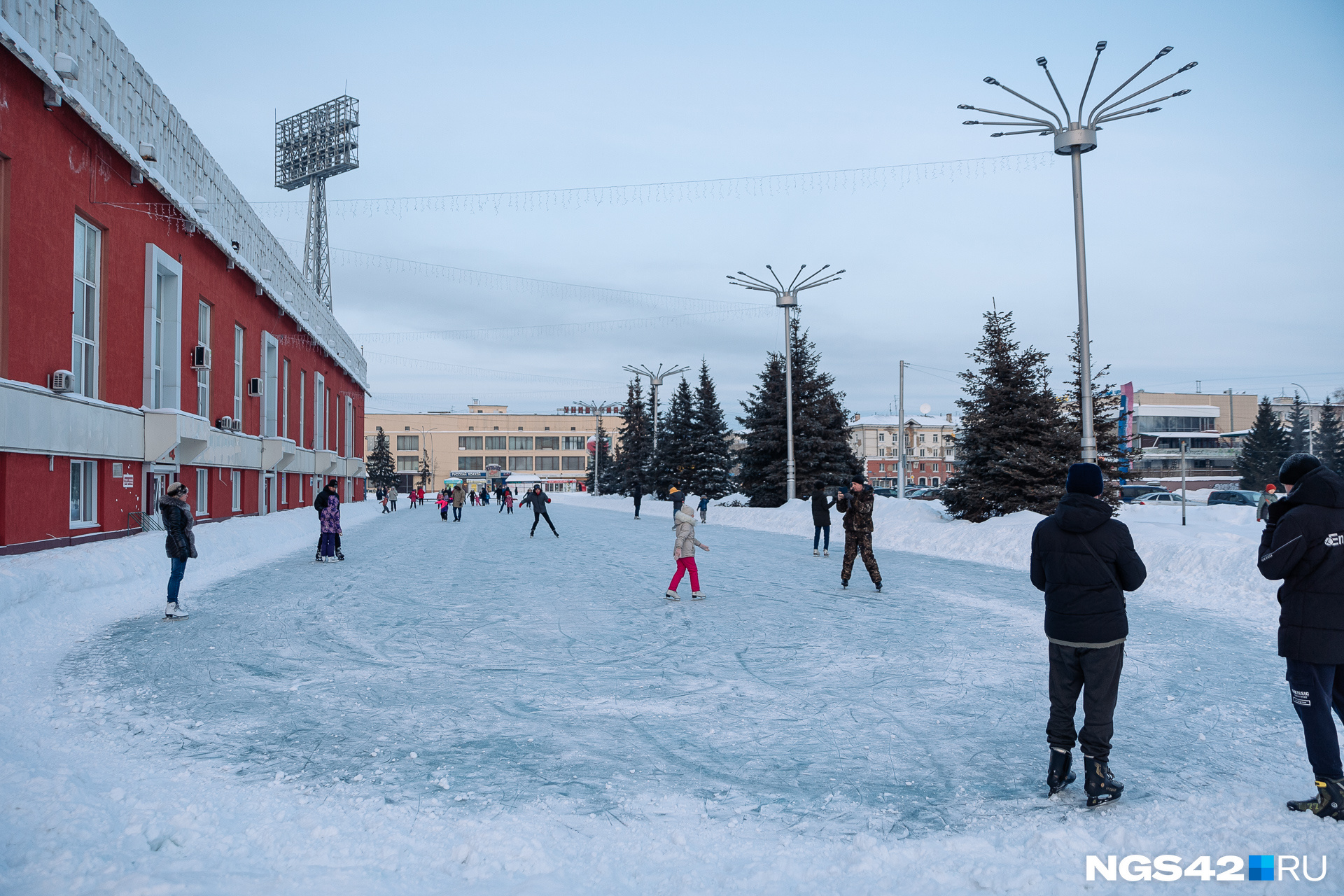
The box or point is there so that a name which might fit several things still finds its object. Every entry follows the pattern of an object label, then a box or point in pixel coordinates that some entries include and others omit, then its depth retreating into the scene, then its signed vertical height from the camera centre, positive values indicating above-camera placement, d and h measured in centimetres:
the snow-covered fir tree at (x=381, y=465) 11562 +74
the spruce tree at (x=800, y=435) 4175 +163
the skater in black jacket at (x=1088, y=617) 449 -73
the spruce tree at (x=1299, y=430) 8074 +364
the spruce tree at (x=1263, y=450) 6994 +155
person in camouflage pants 1382 -88
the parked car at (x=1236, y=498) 3957 -128
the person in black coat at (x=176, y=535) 1095 -77
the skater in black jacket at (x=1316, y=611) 432 -68
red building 1418 +368
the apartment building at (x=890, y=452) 12331 +244
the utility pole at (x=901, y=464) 4410 +30
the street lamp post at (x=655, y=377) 5728 +601
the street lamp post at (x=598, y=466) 8881 +44
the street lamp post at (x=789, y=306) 3372 +615
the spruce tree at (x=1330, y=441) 6969 +220
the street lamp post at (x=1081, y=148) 1622 +584
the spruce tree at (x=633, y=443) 7938 +247
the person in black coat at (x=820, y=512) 2056 -96
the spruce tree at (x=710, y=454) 5672 +101
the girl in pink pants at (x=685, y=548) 1251 -107
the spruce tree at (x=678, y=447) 5719 +146
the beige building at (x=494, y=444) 13775 +417
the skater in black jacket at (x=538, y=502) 2818 -98
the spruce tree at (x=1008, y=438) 2731 +97
